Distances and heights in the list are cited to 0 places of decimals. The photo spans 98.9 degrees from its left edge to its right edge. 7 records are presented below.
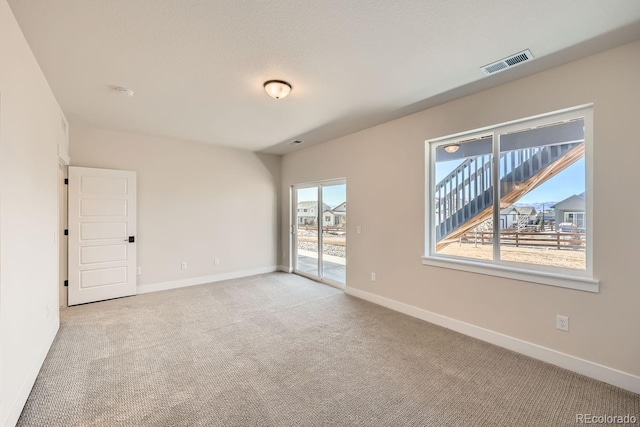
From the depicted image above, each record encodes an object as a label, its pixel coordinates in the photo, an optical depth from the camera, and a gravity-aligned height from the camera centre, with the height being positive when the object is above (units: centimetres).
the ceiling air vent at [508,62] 229 +133
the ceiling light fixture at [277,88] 272 +127
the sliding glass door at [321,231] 507 -35
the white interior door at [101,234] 403 -32
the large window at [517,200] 251 +15
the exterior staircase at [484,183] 267 +35
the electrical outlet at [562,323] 245 -99
